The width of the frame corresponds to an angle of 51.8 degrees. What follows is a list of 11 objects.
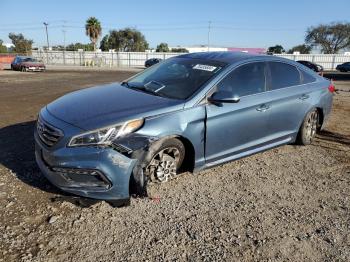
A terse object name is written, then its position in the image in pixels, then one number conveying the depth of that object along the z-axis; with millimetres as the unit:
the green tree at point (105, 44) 94125
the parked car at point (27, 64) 29859
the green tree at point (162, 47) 97000
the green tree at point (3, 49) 76975
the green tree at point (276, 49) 75094
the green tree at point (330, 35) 76312
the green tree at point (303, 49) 85156
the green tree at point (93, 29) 66625
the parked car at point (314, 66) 34500
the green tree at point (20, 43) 82812
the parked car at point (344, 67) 41631
